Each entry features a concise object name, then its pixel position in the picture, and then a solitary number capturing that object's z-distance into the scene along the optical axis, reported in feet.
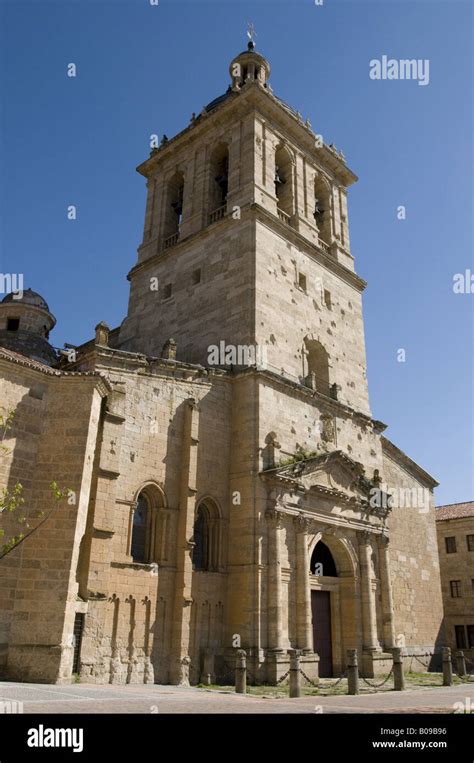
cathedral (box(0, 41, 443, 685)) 48.57
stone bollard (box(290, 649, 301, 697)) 46.06
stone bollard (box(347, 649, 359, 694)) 49.52
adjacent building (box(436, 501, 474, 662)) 114.11
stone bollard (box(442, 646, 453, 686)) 60.23
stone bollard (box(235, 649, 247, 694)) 47.21
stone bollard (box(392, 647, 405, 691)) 55.62
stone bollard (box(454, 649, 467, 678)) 67.13
